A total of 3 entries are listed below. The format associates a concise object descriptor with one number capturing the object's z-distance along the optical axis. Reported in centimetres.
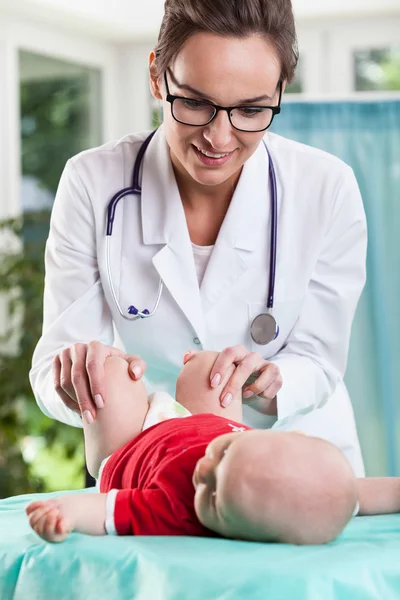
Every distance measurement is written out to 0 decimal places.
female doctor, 175
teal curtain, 282
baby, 108
